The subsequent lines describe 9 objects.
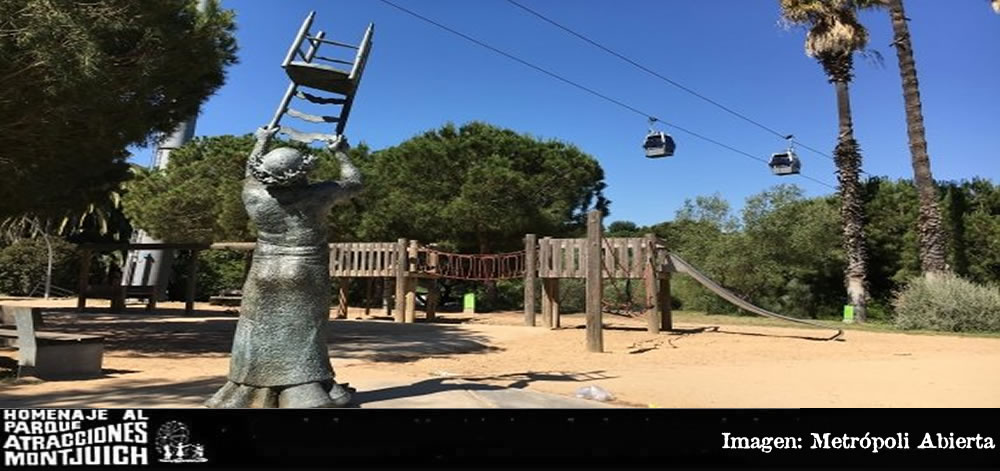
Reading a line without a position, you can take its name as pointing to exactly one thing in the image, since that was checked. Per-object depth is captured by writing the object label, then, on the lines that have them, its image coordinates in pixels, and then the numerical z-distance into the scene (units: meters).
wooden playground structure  14.04
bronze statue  4.93
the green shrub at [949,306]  15.92
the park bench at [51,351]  7.21
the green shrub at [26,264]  31.69
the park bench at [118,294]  19.19
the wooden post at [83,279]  19.31
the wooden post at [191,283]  18.81
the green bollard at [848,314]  19.20
